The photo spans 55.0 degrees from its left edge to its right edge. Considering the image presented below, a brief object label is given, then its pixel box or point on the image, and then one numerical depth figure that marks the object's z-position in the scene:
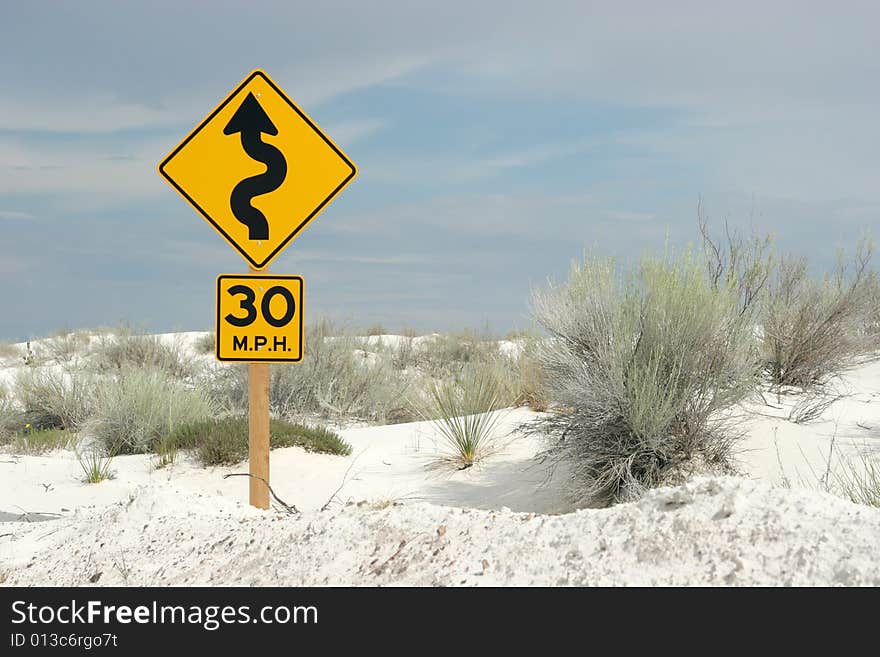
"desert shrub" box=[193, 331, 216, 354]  27.82
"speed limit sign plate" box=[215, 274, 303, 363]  6.73
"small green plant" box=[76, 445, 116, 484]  10.96
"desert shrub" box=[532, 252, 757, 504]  8.55
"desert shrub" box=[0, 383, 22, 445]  15.48
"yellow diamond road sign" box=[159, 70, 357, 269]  6.83
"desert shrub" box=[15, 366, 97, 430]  16.08
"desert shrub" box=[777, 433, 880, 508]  6.59
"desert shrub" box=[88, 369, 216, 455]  13.52
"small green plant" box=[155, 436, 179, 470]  11.64
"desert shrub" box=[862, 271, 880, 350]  16.78
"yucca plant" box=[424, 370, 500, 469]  11.44
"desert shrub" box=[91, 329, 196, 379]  21.64
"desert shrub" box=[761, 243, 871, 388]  14.55
